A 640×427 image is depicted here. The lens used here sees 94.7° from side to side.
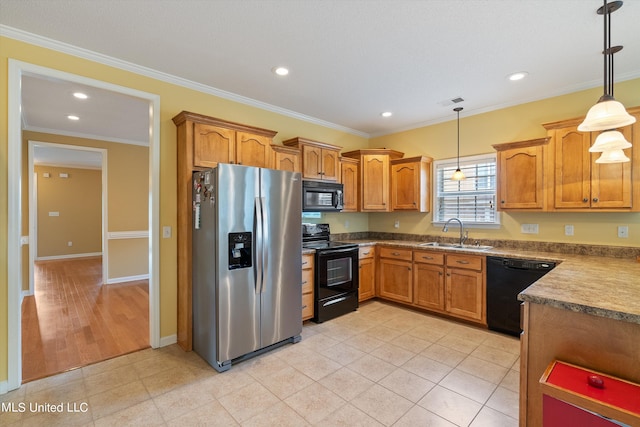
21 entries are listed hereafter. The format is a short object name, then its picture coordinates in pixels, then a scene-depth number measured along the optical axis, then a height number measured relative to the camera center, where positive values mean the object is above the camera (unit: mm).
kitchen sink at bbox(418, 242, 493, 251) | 3639 -458
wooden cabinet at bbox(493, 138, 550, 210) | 3207 +423
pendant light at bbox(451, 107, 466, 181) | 3797 +459
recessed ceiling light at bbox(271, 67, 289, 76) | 2838 +1380
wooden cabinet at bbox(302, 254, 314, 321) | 3484 -892
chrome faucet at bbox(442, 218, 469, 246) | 3971 -287
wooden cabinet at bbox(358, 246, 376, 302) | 4188 -893
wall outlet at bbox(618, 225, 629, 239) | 2949 -201
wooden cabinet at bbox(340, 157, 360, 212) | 4426 +453
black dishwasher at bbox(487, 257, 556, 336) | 3002 -802
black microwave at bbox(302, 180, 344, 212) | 3826 +204
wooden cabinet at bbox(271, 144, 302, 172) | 3598 +672
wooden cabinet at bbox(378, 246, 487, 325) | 3410 -889
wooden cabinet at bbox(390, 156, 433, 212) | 4332 +417
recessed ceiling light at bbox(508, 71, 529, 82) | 2908 +1361
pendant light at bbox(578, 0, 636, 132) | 1676 +546
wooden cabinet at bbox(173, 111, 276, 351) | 2871 +554
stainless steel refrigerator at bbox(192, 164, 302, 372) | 2547 -467
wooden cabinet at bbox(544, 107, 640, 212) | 2715 +356
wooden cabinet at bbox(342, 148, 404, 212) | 4543 +488
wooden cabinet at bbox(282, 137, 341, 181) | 3902 +733
